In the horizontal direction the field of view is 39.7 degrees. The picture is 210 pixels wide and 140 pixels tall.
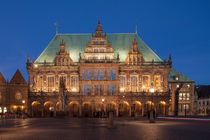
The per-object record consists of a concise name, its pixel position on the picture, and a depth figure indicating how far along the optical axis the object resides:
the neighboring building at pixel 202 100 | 83.28
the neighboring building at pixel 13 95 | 76.00
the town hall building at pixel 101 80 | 65.88
